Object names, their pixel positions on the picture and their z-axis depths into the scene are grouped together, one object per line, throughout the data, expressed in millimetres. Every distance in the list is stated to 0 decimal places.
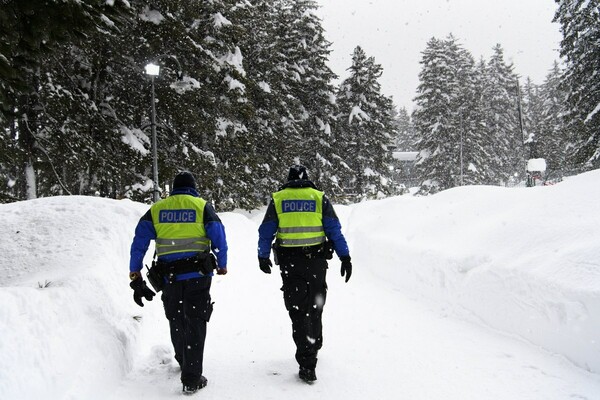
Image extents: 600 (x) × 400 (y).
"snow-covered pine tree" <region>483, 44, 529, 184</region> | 48062
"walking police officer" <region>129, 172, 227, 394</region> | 3820
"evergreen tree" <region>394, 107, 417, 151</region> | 79625
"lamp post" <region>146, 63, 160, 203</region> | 12991
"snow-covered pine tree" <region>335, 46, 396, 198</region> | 31094
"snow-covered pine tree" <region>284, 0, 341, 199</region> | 28141
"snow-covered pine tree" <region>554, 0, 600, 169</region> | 18641
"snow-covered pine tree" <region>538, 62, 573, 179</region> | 45391
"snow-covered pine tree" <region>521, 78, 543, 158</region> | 43312
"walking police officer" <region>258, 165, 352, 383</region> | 4211
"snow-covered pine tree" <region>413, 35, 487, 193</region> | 37219
